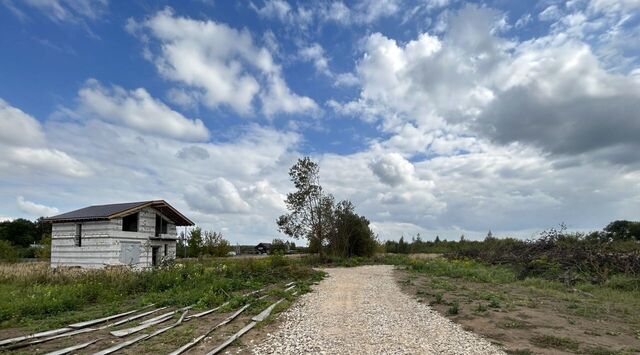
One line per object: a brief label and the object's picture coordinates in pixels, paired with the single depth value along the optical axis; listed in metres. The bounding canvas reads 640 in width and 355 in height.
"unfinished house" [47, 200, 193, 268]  22.53
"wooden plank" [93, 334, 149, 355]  6.72
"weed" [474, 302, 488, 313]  10.49
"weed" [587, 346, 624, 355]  6.84
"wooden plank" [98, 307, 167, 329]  8.73
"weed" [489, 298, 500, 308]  11.02
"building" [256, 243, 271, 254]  62.22
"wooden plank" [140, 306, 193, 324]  9.08
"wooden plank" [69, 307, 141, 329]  8.57
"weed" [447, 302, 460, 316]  10.40
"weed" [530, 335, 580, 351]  7.30
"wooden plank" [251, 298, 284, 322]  9.50
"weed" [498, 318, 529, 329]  8.87
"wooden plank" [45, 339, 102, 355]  6.64
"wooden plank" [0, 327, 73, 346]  7.24
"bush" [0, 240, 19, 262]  29.87
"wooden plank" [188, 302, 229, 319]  9.67
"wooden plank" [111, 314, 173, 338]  7.92
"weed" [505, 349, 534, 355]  6.98
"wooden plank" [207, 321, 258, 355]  6.94
